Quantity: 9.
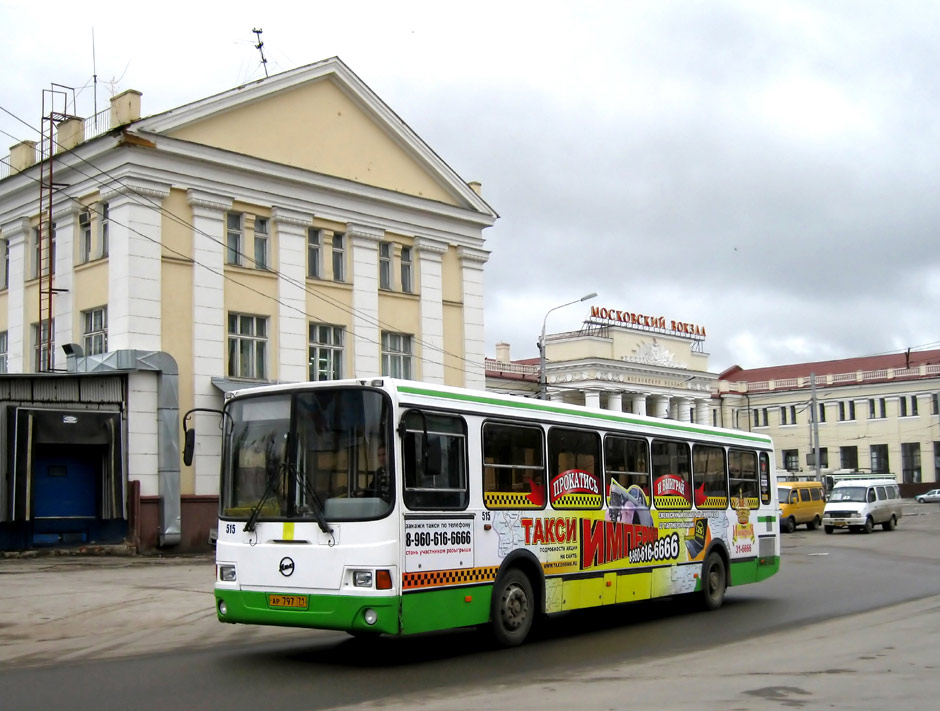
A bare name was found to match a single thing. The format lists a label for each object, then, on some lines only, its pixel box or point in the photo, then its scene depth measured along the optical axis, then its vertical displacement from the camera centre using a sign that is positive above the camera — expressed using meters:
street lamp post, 36.62 +3.11
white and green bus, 10.45 -0.44
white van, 41.62 -1.80
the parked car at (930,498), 75.28 -2.74
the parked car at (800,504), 44.81 -1.80
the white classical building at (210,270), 29.34 +6.04
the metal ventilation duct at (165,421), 29.45 +1.32
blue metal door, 26.91 -0.36
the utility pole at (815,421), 54.91 +1.89
